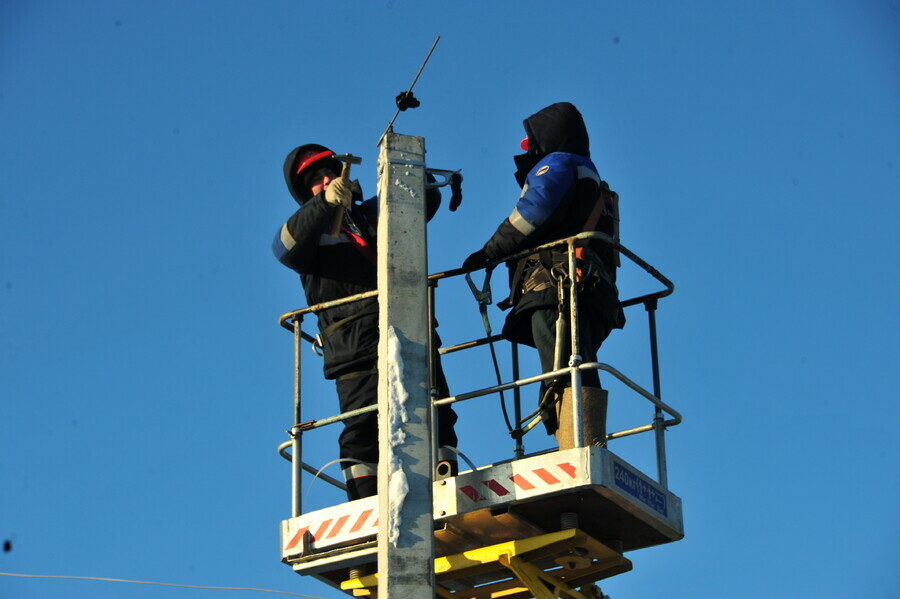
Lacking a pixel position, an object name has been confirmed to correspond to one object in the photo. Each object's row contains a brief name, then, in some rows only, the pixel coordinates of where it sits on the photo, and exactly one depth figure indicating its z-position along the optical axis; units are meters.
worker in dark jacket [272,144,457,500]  18.32
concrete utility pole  14.63
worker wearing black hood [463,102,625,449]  17.80
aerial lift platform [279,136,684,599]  16.69
